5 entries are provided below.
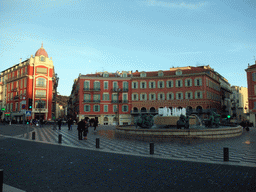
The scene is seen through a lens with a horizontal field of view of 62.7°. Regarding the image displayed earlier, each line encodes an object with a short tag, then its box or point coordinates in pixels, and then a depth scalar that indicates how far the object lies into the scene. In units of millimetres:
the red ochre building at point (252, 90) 42169
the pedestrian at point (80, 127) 15823
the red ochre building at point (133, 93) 49000
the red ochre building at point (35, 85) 50281
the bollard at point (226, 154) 8054
